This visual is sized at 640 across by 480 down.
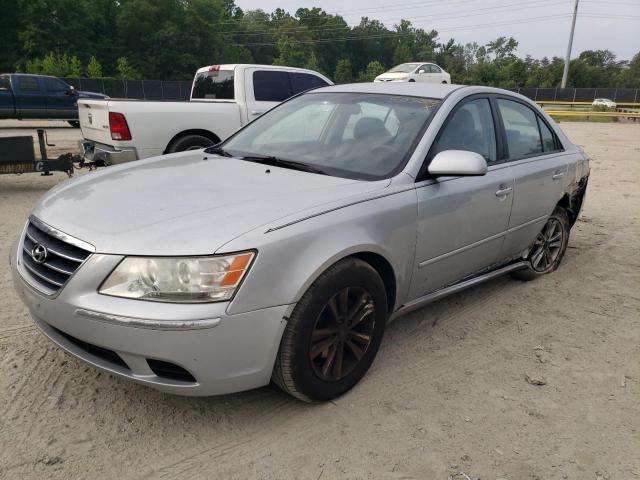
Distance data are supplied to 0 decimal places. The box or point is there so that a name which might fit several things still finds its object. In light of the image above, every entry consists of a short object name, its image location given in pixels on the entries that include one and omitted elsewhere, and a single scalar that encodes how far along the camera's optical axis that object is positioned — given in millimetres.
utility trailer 6461
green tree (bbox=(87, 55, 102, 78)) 42600
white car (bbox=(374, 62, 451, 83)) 22500
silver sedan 2113
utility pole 46062
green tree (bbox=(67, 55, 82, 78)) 41656
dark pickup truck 15875
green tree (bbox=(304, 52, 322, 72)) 73688
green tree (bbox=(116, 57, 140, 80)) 47288
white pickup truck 6527
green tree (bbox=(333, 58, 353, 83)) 86875
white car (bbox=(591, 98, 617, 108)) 44344
